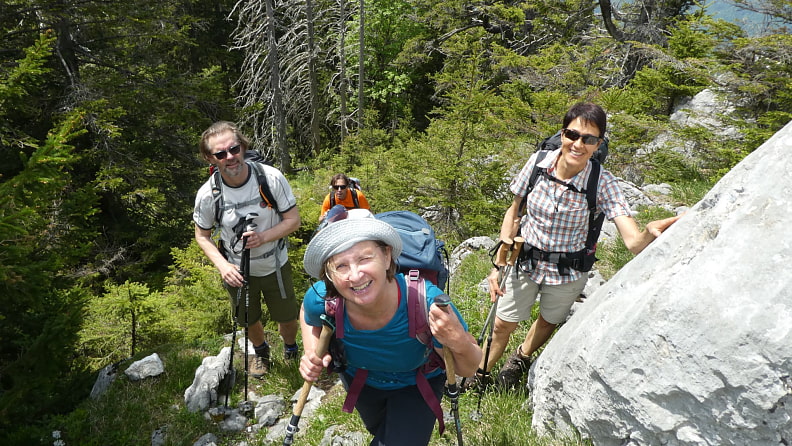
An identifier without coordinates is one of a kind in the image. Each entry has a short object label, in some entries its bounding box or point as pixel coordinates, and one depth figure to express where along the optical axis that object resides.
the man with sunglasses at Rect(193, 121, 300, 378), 3.59
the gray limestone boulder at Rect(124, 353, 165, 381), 5.04
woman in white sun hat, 1.96
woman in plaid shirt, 2.79
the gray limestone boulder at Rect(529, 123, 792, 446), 1.67
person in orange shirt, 6.29
